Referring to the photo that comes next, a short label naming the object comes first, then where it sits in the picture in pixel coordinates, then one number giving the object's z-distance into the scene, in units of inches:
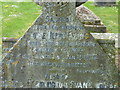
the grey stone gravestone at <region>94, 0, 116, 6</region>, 607.0
